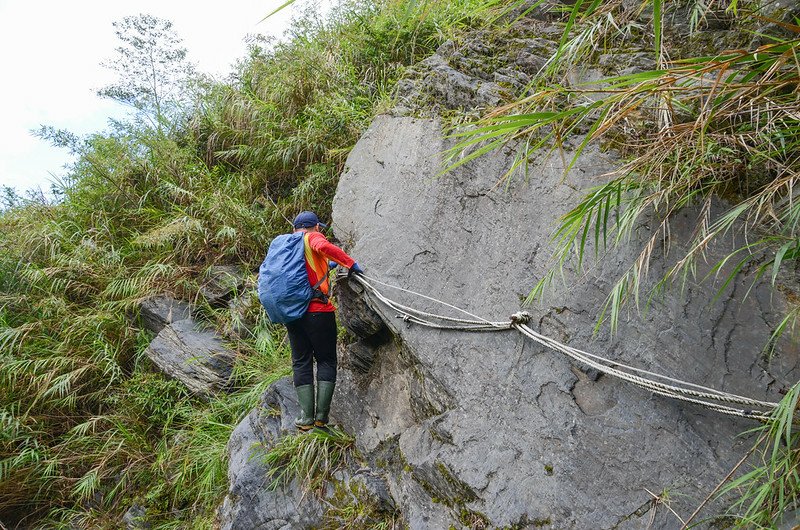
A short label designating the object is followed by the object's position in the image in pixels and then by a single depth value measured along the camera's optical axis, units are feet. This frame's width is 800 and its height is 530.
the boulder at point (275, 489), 11.25
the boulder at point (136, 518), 15.01
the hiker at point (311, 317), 12.10
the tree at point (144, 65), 26.03
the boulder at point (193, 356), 16.90
